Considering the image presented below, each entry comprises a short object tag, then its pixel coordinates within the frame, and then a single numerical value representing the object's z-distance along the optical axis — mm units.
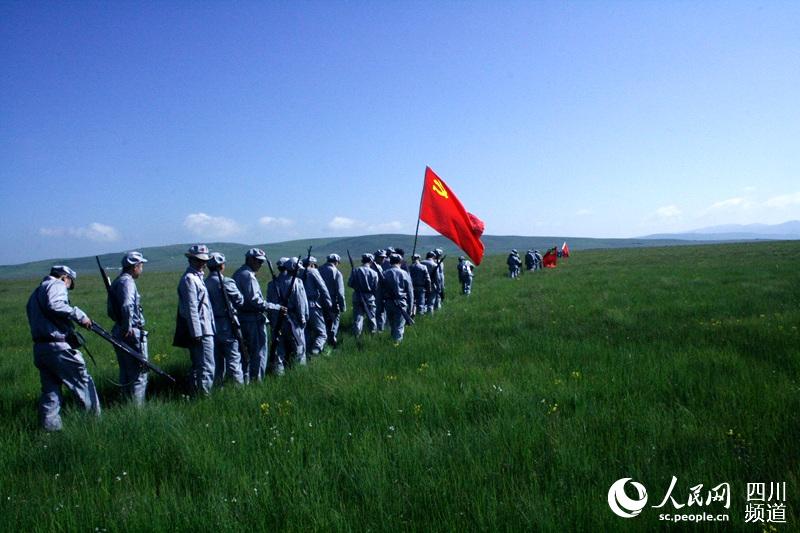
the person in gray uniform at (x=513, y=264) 33438
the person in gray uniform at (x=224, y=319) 7520
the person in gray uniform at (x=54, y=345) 5617
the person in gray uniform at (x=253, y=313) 7926
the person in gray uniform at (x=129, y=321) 6523
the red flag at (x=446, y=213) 11016
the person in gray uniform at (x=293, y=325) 9164
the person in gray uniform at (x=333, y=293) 11359
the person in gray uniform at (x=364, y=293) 12180
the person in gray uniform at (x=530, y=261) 40625
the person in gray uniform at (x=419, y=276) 15586
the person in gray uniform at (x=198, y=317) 6738
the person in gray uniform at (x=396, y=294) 11227
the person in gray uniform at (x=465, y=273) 21094
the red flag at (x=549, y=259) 42559
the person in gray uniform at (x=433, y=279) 16406
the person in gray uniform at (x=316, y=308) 10195
